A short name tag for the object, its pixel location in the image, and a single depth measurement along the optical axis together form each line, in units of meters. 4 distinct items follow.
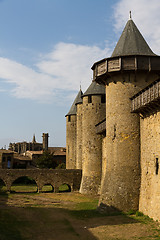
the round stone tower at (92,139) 26.47
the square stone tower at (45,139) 71.06
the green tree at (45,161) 48.53
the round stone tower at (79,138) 31.69
